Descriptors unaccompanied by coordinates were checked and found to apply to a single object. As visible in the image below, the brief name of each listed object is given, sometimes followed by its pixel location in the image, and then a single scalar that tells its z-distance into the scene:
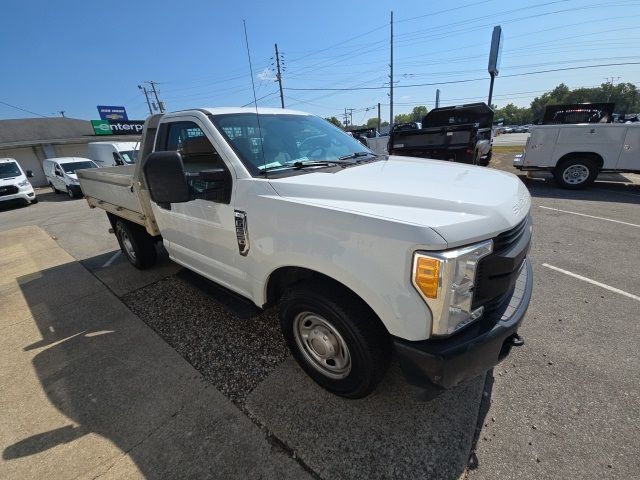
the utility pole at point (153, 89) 45.98
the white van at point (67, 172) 13.99
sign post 18.97
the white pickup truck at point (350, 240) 1.51
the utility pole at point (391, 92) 30.53
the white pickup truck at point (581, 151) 7.71
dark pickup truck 8.96
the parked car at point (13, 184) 12.45
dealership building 22.14
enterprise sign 28.16
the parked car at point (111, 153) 14.89
